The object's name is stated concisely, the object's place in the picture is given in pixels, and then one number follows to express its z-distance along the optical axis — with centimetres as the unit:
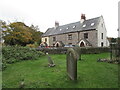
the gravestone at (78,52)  1133
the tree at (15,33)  2754
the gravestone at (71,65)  521
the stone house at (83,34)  2747
